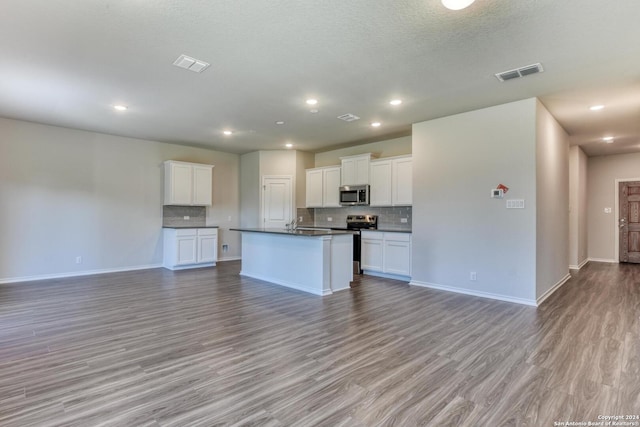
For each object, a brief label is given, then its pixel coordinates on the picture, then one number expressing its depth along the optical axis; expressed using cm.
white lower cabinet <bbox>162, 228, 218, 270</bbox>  689
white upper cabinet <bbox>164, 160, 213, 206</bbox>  708
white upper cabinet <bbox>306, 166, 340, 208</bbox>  753
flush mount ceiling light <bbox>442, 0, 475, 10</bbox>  234
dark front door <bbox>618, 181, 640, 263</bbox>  809
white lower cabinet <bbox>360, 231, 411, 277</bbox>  579
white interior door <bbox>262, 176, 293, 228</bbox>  812
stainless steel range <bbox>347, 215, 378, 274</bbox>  655
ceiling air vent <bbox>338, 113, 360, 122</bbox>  525
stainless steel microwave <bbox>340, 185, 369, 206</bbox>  678
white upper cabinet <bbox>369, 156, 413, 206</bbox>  606
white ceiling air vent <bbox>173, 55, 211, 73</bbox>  332
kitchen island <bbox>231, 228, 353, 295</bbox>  486
